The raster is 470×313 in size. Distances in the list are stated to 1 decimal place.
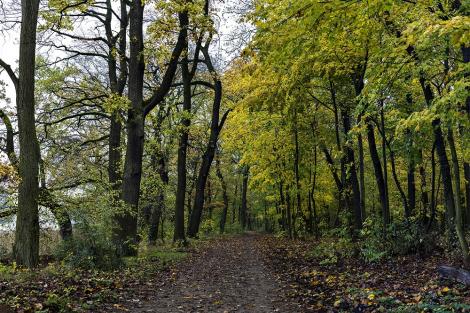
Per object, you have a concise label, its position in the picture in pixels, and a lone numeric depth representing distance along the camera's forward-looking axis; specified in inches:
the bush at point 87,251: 384.2
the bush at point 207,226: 1529.3
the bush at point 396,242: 422.6
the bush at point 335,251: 470.0
